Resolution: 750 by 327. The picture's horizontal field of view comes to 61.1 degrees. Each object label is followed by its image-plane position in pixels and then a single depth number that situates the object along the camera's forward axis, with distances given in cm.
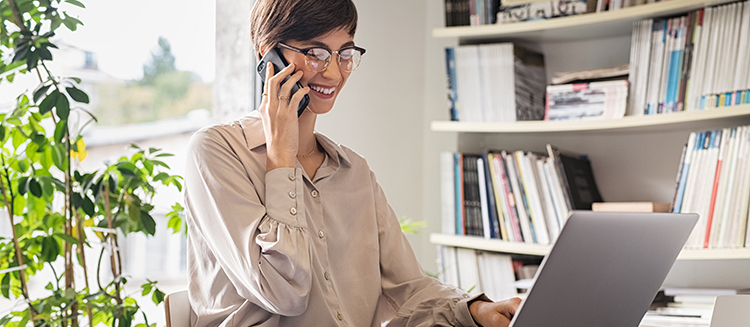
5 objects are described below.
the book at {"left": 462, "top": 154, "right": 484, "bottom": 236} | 226
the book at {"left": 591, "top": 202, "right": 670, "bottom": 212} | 192
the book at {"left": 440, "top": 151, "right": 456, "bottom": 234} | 230
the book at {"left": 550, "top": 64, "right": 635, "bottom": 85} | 207
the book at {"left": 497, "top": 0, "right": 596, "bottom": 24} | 213
